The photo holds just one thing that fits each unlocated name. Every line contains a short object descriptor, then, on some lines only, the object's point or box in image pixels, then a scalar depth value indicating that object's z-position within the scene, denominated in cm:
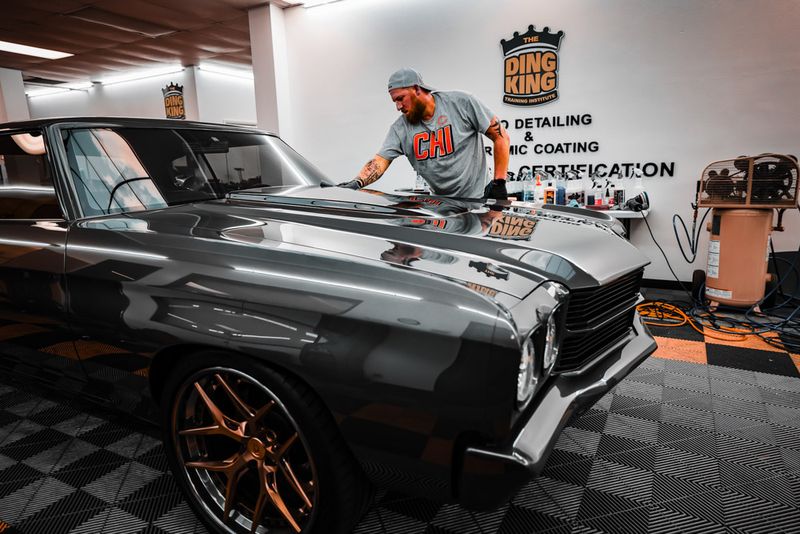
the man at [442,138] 293
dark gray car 110
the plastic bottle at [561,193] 462
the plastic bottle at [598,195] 462
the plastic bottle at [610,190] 463
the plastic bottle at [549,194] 456
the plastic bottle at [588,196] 462
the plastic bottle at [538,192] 455
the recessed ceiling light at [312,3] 598
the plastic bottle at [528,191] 460
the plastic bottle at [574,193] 462
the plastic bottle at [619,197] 466
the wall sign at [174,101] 1096
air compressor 362
